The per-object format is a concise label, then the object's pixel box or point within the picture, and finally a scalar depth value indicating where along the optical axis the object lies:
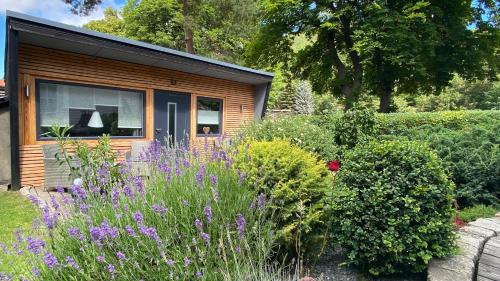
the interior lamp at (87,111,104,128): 7.00
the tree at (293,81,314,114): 27.25
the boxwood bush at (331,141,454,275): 2.30
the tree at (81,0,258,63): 18.67
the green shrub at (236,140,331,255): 2.47
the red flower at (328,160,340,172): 2.72
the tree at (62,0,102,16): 13.95
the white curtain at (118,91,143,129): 7.62
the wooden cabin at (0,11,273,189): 5.70
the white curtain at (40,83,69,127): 6.28
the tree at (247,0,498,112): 13.03
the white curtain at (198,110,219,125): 9.41
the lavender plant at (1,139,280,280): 1.66
